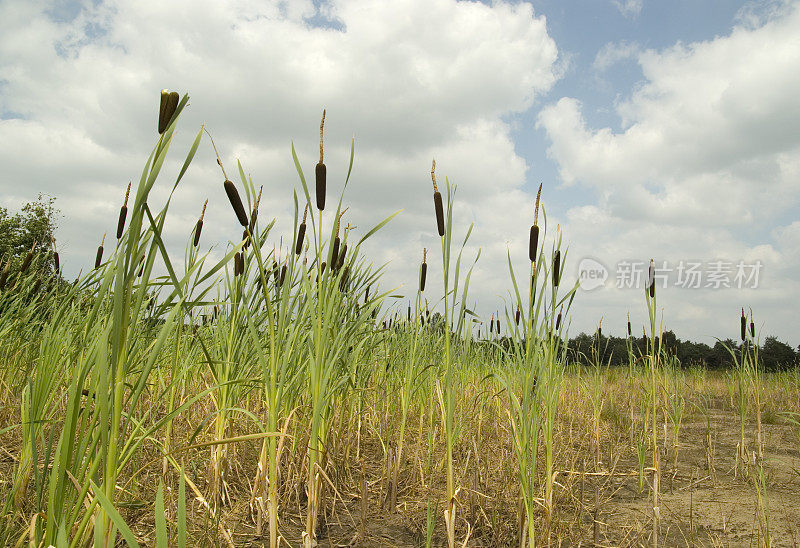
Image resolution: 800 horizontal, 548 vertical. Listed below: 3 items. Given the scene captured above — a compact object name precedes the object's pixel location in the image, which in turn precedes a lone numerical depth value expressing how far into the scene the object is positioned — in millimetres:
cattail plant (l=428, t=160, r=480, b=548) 1616
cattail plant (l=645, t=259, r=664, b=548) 2111
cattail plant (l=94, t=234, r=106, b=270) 2900
